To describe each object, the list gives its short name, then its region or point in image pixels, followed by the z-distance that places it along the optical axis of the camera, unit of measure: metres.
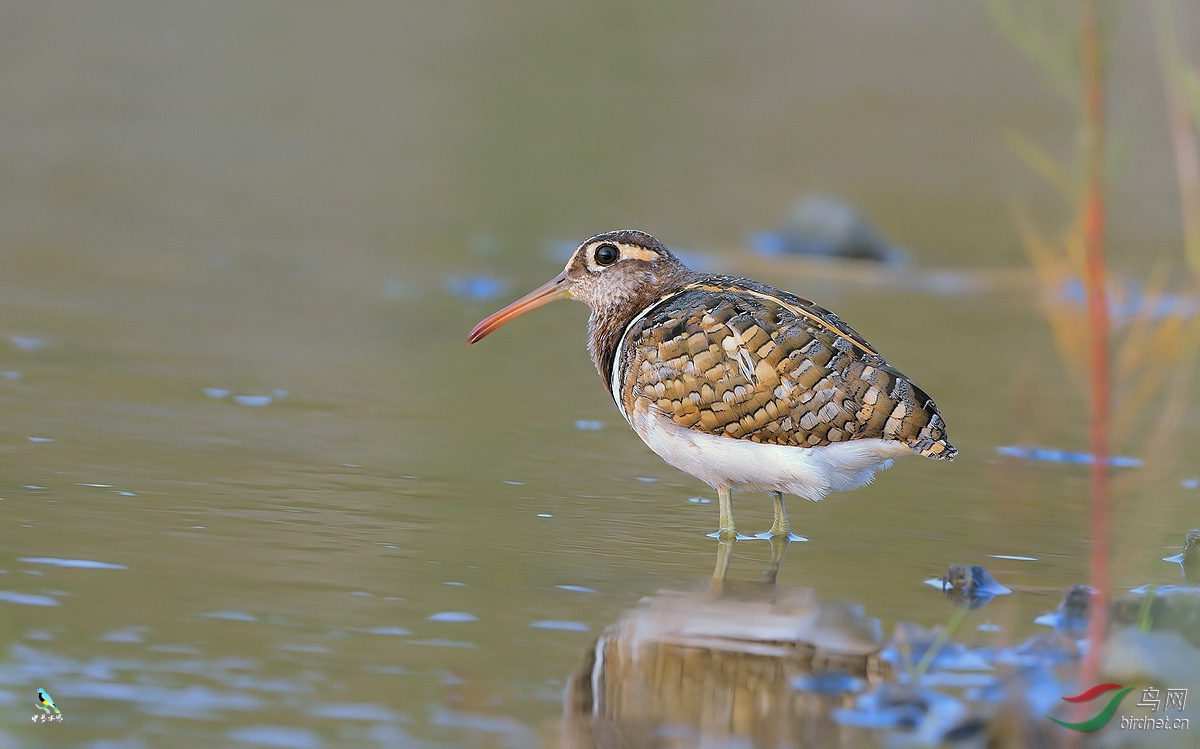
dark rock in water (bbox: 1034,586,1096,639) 11.16
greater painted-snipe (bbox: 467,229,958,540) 13.20
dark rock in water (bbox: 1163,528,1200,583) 12.91
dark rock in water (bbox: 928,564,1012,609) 11.94
